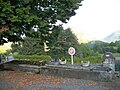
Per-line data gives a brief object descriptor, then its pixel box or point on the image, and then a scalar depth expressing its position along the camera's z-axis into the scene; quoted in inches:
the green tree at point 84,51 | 1054.7
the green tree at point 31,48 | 949.9
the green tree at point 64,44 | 961.1
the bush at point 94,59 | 696.1
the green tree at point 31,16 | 293.9
